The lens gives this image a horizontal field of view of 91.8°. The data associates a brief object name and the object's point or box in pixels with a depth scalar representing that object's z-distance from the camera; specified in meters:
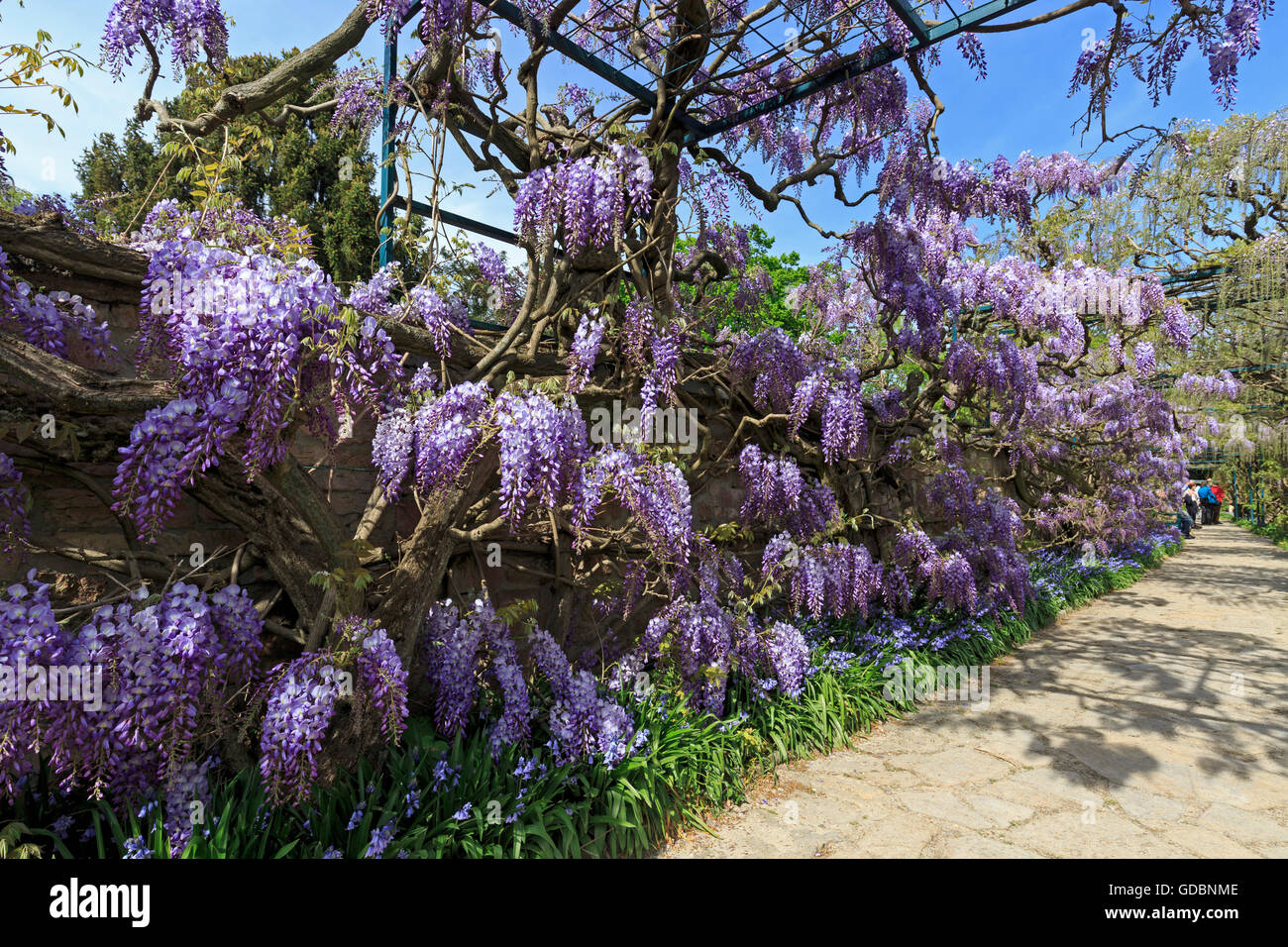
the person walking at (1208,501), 19.02
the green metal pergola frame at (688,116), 3.37
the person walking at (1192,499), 16.67
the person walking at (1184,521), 14.22
